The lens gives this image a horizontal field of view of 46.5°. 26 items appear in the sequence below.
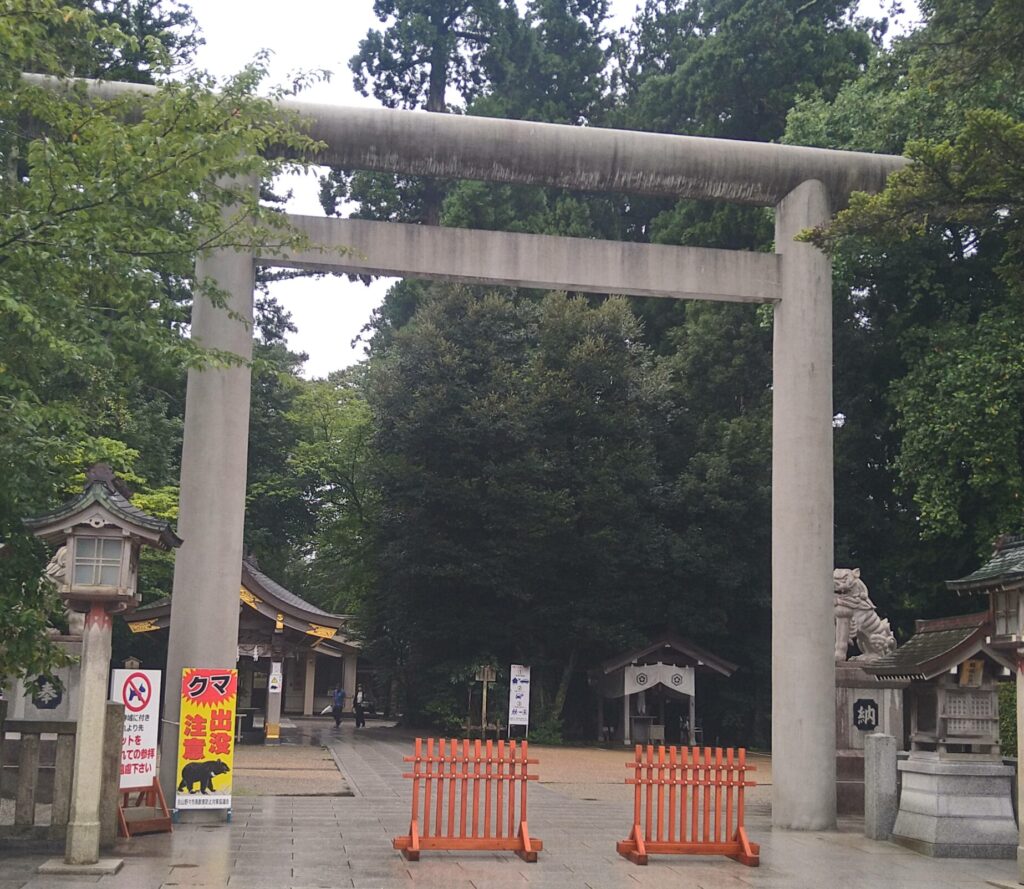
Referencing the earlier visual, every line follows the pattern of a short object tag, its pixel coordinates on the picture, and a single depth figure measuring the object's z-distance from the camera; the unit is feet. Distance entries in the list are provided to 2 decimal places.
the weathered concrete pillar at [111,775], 37.58
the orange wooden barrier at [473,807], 37.42
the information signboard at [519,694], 94.89
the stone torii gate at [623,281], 44.73
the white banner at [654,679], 107.14
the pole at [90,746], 33.53
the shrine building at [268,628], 98.89
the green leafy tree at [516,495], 110.63
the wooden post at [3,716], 37.76
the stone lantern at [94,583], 33.86
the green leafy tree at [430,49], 159.53
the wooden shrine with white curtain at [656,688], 107.24
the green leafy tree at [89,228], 31.32
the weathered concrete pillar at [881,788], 45.14
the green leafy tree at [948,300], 48.08
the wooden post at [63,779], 37.58
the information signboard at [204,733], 42.80
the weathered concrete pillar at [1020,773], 36.19
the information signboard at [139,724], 39.93
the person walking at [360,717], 125.00
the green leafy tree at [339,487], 128.98
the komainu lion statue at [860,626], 58.54
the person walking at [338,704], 126.62
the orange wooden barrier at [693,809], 38.73
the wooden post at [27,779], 37.50
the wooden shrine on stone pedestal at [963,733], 39.75
